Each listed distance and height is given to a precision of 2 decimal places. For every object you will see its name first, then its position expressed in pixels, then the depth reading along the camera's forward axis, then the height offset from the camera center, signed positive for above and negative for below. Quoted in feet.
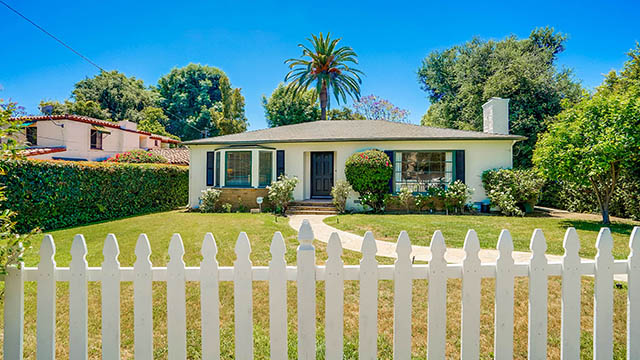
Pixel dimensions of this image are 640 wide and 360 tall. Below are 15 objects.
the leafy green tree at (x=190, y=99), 107.34 +32.75
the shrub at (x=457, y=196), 31.53 -1.63
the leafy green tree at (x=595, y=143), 20.30 +3.00
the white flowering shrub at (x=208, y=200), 35.81 -2.51
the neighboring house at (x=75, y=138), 51.16 +8.41
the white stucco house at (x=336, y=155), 33.32 +3.36
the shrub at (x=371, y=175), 32.42 +0.73
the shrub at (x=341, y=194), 32.63 -1.51
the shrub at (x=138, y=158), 52.42 +4.41
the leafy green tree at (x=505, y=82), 46.91 +19.67
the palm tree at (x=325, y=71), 62.28 +25.57
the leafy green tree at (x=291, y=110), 82.43 +21.42
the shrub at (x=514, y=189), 29.35 -0.80
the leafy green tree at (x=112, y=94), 96.37 +30.58
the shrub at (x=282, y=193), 33.30 -1.45
